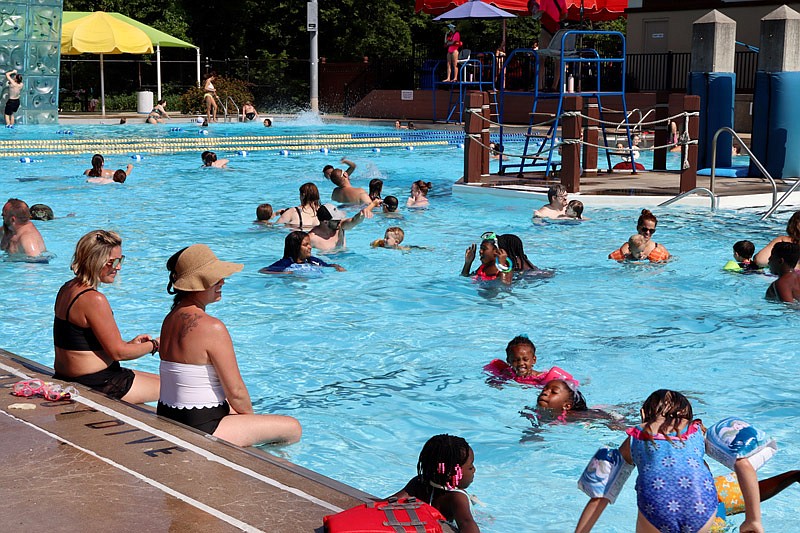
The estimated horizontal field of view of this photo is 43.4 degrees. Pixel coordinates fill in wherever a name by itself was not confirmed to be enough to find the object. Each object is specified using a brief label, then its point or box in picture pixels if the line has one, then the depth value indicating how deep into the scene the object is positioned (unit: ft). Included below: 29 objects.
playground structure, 48.65
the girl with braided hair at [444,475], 13.73
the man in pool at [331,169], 52.08
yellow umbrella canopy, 107.55
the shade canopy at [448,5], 96.22
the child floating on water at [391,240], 40.45
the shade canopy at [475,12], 93.35
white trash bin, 118.73
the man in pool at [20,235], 36.78
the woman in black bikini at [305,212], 41.70
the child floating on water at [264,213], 46.11
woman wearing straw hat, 16.62
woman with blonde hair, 18.85
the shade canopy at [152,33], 112.57
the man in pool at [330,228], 38.70
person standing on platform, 95.76
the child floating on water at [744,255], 34.53
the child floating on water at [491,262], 32.35
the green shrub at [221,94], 116.47
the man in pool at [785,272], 28.86
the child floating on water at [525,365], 22.77
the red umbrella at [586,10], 63.05
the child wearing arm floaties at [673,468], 12.59
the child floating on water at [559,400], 21.30
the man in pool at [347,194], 52.12
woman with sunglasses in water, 36.27
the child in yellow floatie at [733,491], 14.28
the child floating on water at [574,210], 45.24
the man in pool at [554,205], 46.24
